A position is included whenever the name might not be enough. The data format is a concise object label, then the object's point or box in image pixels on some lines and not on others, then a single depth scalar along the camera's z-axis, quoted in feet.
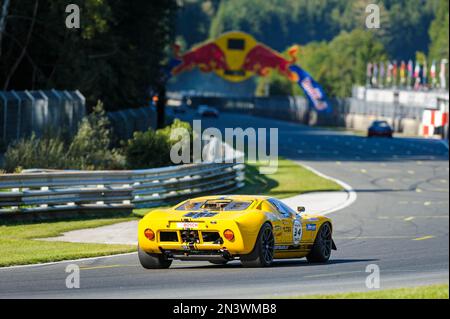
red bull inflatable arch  310.45
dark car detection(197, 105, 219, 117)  361.71
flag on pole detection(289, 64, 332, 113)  305.94
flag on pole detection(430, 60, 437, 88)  356.77
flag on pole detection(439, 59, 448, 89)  347.56
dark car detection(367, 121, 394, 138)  258.98
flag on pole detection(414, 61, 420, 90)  357.65
